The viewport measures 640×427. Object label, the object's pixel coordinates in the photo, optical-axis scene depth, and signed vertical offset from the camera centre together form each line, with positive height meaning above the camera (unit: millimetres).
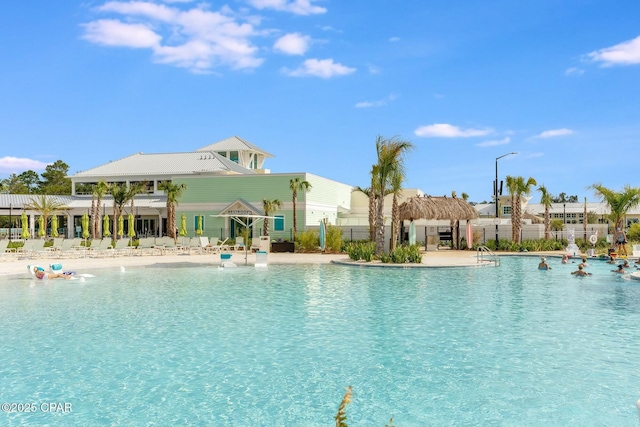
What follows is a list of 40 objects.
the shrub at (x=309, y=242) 33625 -794
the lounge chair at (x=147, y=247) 30516 -995
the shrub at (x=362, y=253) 25469 -1142
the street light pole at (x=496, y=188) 34625 +2711
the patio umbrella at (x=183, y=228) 36625 +164
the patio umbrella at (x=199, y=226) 36856 +289
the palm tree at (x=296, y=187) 38219 +3066
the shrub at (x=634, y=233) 42744 -587
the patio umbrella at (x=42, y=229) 33231 +179
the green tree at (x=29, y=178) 85475 +8492
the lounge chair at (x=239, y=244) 34869 -923
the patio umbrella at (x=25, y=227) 31259 +292
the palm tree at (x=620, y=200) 35188 +1677
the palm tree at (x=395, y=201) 25773 +1431
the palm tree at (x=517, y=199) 35562 +1812
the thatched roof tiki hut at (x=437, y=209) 31500 +1132
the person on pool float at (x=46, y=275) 18812 -1501
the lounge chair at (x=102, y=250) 28344 -983
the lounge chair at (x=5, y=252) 26575 -992
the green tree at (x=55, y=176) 82312 +8471
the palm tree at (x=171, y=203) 40494 +2064
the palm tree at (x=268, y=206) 38031 +1668
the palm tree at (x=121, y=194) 39881 +2734
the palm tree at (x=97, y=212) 40250 +1587
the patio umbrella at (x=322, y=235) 31391 -347
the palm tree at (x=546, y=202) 37809 +1884
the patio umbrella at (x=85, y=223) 33738 +528
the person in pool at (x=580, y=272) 19984 -1692
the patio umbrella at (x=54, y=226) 33219 +355
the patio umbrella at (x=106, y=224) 37981 +527
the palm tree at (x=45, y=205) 45594 +2353
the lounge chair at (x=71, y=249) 27825 -940
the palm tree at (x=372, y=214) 35812 +963
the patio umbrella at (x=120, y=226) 35497 +305
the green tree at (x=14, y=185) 79644 +7177
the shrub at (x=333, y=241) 32750 -728
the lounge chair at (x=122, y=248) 29233 -944
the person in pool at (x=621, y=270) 20906 -1698
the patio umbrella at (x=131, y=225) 35750 +372
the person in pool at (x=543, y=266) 22641 -1632
